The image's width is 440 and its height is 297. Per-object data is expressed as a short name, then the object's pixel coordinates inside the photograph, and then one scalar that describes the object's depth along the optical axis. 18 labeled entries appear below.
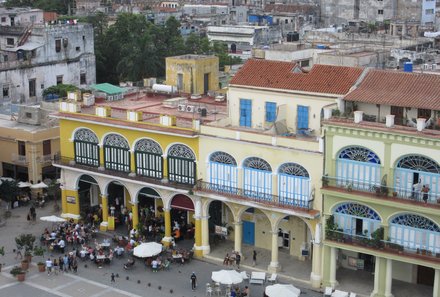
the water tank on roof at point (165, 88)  56.69
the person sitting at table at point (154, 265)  46.16
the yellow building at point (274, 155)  43.72
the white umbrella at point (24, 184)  58.03
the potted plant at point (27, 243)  46.53
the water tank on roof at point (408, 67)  47.12
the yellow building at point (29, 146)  59.78
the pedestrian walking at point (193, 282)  43.75
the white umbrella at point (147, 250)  46.25
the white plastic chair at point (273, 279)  44.34
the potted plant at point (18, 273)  45.00
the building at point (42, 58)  77.31
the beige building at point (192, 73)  56.03
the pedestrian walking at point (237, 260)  46.62
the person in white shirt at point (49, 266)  46.09
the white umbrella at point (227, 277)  42.16
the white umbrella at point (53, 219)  51.25
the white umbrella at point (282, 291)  40.66
